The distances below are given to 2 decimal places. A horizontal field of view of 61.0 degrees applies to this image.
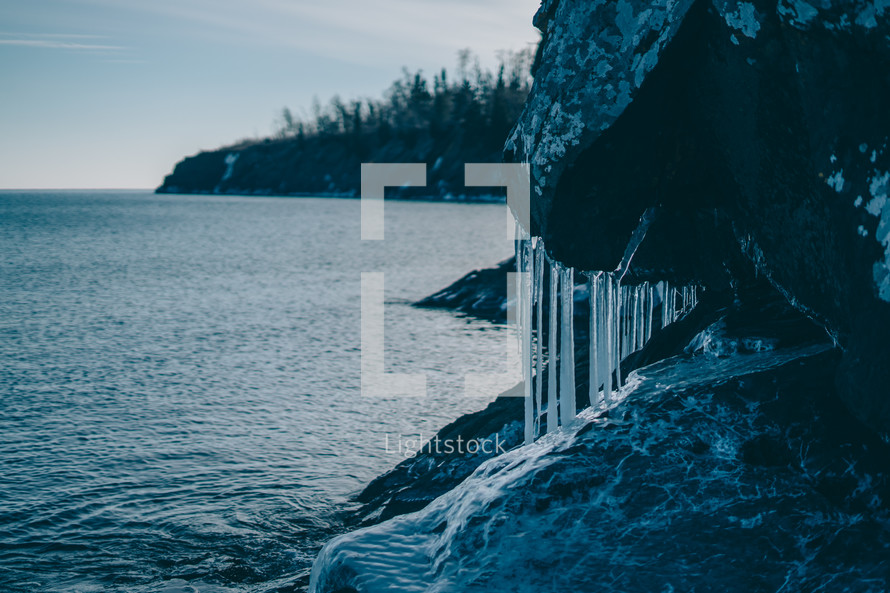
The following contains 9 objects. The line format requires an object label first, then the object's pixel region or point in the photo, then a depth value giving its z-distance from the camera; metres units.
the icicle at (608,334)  8.62
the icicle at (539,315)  10.09
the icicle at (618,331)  9.77
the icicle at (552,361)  9.89
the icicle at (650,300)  12.79
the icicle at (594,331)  9.08
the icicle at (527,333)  10.37
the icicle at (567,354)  9.70
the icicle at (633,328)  12.55
